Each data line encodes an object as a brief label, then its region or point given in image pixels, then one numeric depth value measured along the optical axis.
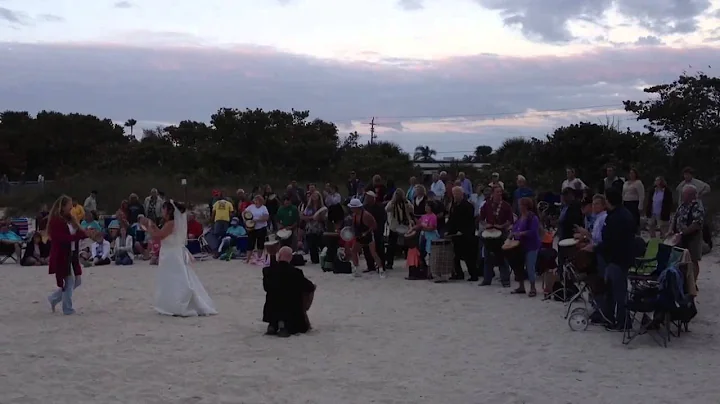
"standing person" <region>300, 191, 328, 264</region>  16.70
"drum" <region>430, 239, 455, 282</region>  14.02
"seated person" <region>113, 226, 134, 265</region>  17.55
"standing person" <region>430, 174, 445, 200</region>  17.30
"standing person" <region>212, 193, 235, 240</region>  18.28
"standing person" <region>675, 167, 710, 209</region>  13.25
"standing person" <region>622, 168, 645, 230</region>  15.62
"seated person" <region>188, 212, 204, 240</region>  18.41
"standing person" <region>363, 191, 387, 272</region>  15.12
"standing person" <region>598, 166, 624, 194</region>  15.54
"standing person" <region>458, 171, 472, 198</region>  16.94
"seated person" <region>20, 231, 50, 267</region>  17.38
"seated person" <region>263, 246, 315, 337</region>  9.52
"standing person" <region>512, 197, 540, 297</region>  12.29
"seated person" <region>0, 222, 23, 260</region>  17.78
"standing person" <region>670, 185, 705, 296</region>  10.01
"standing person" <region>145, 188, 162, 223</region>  19.78
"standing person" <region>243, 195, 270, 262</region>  17.08
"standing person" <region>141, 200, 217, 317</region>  10.82
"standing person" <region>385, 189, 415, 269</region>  15.11
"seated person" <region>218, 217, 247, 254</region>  18.00
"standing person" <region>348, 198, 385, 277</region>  14.77
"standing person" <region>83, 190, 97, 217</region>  21.29
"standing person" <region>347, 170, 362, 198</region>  20.59
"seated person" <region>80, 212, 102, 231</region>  17.95
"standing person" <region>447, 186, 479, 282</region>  13.89
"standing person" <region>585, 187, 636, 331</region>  9.11
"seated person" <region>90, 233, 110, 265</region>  17.50
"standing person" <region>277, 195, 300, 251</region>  16.84
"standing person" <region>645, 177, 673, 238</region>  15.16
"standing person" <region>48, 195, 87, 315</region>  10.75
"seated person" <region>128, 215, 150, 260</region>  18.42
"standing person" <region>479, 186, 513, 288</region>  13.05
